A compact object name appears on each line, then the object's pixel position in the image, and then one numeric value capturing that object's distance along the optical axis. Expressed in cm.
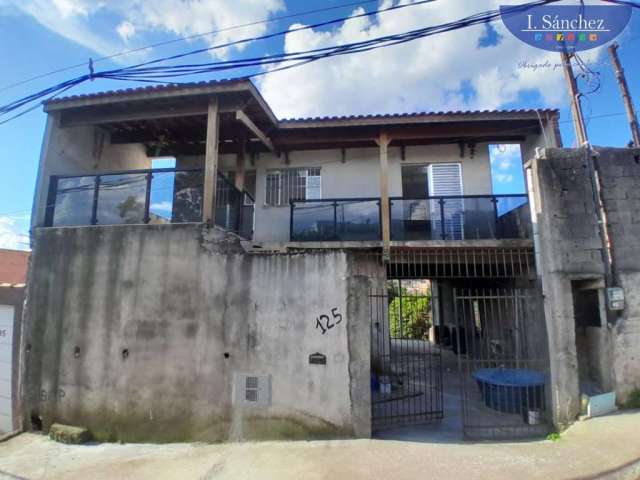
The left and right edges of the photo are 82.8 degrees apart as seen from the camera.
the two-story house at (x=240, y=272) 538
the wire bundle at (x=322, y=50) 548
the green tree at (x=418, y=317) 1778
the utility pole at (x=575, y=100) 632
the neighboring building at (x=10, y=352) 634
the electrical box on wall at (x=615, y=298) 530
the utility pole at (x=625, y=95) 788
